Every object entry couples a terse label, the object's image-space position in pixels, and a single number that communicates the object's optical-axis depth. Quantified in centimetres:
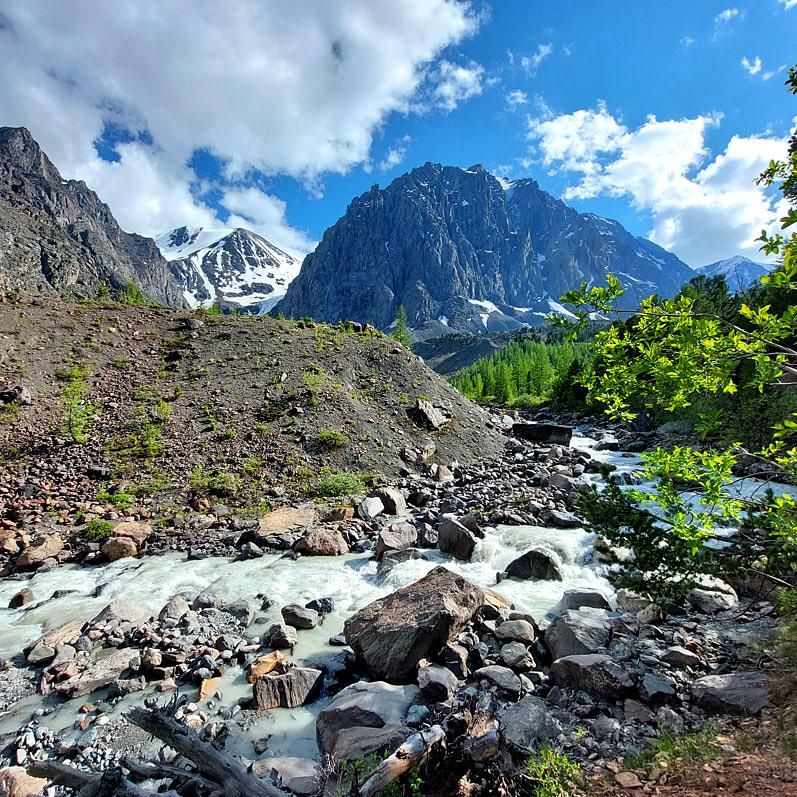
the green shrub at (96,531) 1619
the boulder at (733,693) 656
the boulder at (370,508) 1964
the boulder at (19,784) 604
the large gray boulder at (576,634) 885
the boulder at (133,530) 1644
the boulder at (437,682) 764
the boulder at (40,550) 1451
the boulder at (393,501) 2056
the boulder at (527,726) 614
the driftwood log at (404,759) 493
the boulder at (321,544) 1625
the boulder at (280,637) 1003
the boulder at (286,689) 805
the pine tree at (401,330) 6719
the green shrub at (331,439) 2473
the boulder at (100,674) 838
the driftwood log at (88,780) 529
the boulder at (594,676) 735
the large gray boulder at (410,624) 868
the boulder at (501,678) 771
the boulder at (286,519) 1786
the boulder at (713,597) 1073
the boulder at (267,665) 884
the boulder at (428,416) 2977
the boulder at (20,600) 1232
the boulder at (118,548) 1544
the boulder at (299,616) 1103
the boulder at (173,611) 1099
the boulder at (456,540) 1589
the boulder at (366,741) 632
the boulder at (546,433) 3856
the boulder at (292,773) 592
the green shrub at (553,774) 509
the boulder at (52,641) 952
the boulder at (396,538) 1616
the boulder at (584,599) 1116
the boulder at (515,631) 948
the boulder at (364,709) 697
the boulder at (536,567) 1371
